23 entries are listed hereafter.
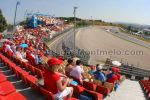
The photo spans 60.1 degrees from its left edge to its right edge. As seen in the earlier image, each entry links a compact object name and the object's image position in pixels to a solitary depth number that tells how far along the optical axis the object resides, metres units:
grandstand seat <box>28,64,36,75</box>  6.04
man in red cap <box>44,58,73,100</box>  3.18
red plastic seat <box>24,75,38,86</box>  4.68
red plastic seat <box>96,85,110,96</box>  5.13
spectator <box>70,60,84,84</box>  4.84
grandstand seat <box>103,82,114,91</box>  5.52
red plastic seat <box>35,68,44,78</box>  5.54
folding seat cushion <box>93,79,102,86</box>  5.46
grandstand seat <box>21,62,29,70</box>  6.51
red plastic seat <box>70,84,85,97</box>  4.49
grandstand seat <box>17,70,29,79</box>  5.18
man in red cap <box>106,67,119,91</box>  5.98
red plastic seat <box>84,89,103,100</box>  4.40
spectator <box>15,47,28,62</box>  7.40
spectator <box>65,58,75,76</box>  5.02
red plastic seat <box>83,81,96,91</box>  5.04
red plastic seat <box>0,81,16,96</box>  3.76
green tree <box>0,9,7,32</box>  37.64
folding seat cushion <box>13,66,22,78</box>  5.53
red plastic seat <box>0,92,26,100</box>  3.61
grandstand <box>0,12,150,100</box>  4.09
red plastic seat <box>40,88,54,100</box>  3.56
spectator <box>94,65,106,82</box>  5.73
